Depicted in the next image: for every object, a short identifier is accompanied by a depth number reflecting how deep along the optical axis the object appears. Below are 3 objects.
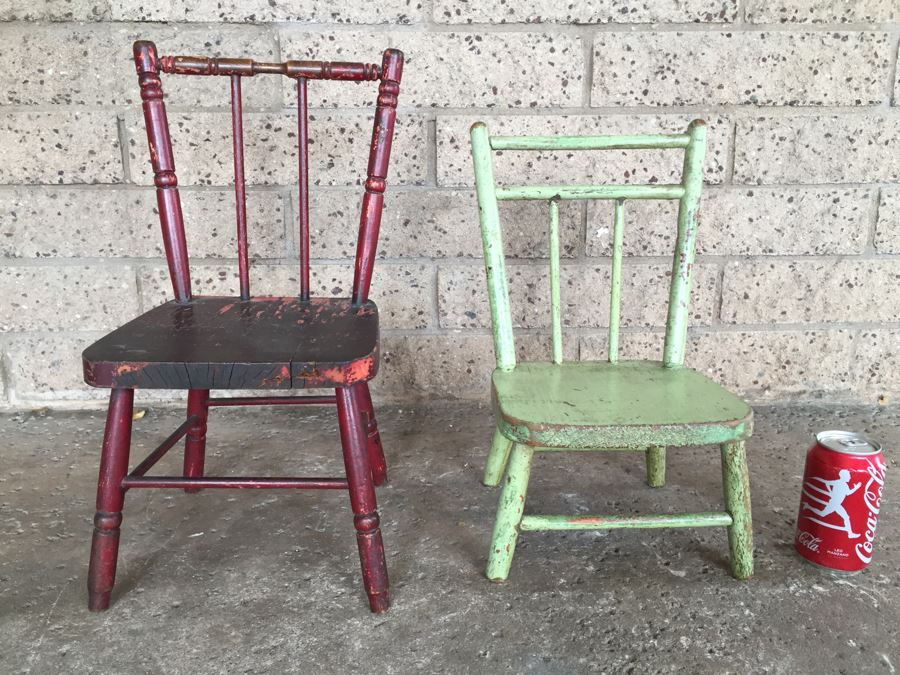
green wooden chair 1.05
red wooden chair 1.01
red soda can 1.16
